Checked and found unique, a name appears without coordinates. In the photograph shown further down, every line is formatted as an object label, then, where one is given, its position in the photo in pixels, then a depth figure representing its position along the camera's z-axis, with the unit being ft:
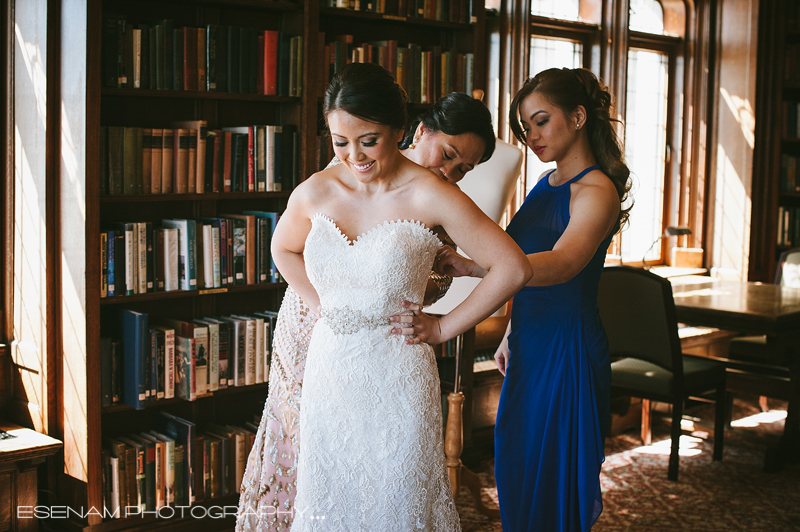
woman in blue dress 6.43
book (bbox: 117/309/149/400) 9.12
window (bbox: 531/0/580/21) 14.92
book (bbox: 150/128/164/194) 9.20
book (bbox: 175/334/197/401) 9.55
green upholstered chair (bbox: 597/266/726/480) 11.84
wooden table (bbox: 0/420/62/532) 8.79
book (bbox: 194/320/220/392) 9.82
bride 5.30
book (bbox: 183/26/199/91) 9.25
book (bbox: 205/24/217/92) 9.40
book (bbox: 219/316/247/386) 10.05
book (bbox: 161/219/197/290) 9.45
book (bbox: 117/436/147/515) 9.39
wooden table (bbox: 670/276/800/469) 11.91
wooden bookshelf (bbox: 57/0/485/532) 8.54
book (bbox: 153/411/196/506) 9.75
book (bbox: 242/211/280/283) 10.21
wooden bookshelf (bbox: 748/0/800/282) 18.01
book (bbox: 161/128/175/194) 9.27
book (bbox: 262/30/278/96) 9.85
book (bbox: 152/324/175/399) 9.45
